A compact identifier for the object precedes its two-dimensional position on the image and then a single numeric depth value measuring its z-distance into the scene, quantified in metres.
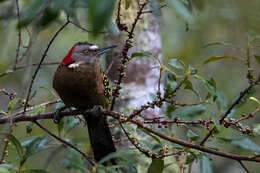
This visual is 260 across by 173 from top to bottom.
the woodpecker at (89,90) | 6.16
